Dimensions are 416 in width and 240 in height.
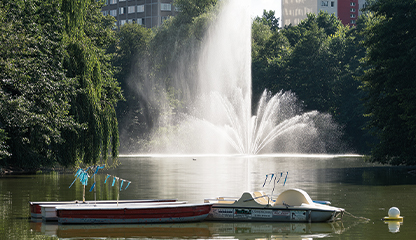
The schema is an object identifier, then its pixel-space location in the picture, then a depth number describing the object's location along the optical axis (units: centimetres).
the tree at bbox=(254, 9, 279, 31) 15770
